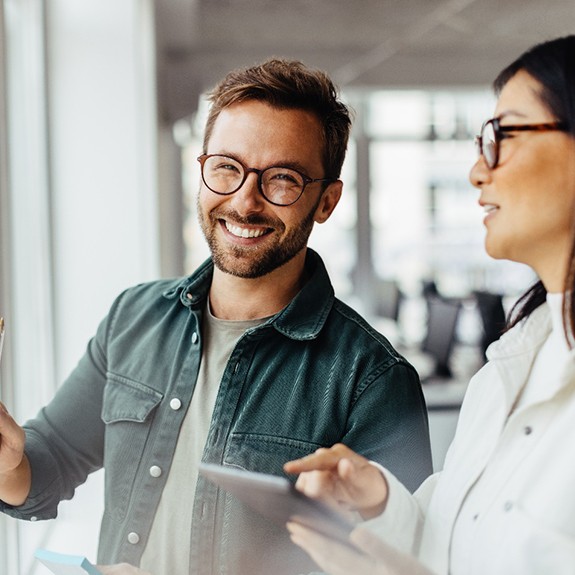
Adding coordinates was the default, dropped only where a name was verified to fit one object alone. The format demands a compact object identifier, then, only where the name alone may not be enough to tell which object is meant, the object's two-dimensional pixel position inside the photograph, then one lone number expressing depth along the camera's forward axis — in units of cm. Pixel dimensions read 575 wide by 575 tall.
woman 101
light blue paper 116
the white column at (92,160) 335
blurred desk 386
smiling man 145
